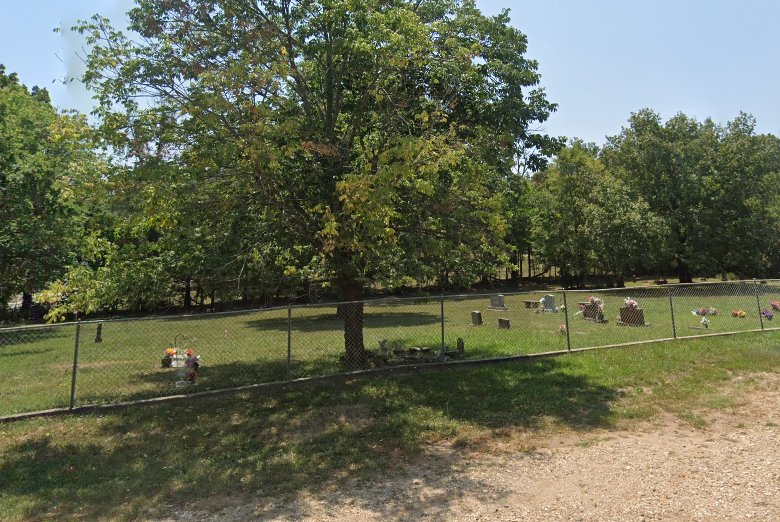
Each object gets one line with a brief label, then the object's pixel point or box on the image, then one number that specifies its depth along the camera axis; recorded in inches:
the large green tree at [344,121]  296.0
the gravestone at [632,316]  621.3
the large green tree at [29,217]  788.6
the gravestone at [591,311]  702.1
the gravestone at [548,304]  860.0
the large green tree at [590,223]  1385.3
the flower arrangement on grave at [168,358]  462.0
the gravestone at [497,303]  821.5
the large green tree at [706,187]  1391.5
